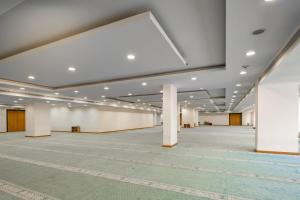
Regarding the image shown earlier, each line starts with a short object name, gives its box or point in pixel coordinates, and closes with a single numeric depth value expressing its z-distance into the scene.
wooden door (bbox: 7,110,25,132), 21.19
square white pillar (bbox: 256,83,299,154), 7.17
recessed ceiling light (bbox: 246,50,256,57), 4.50
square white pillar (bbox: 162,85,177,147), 8.52
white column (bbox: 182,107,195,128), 25.51
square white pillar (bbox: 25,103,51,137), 14.53
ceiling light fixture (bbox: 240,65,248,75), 5.89
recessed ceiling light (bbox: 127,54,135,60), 4.93
